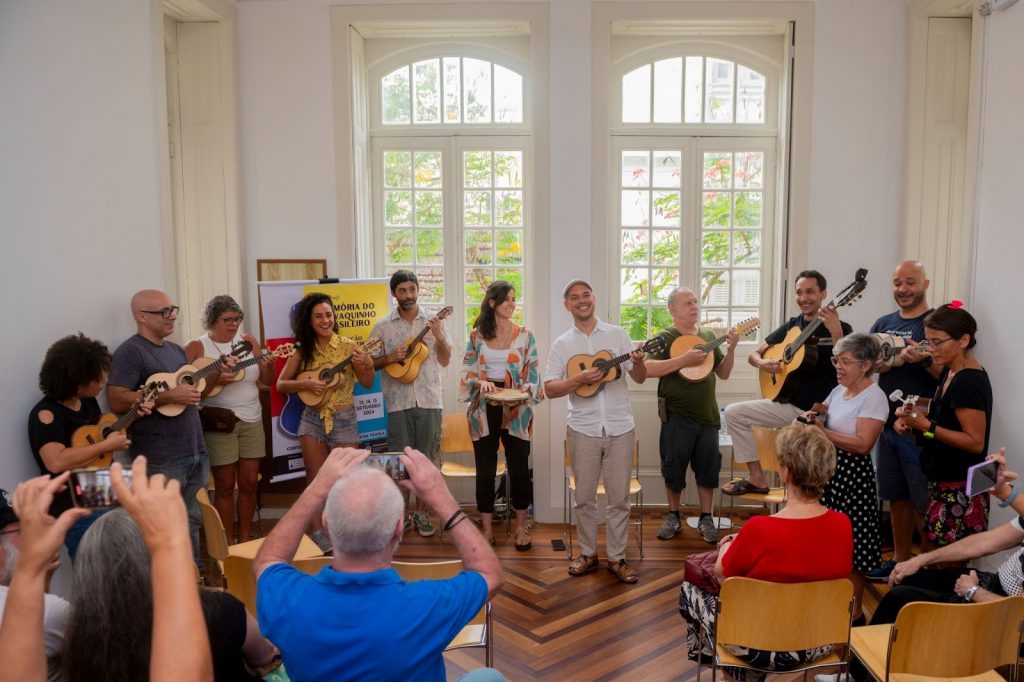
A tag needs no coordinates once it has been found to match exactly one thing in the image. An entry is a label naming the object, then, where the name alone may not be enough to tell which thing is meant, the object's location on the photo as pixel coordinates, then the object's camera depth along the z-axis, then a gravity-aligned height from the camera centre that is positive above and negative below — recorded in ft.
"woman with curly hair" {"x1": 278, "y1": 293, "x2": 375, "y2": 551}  16.08 -2.71
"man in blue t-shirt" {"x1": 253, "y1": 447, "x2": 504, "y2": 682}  5.84 -2.84
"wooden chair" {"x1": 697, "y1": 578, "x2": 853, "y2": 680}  8.68 -4.32
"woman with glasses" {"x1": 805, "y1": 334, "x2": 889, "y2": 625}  12.01 -3.12
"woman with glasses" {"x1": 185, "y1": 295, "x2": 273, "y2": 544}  15.53 -3.58
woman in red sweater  8.92 -3.46
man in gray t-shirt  13.28 -2.56
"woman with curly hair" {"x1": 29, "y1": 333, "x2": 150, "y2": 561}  11.37 -2.40
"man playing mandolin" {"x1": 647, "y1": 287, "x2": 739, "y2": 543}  16.99 -4.03
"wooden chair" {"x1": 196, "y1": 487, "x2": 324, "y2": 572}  11.10 -4.42
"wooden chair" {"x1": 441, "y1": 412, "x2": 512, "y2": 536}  18.78 -4.65
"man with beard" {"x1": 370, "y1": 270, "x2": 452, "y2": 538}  16.94 -3.08
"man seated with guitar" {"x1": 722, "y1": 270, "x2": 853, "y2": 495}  15.93 -2.81
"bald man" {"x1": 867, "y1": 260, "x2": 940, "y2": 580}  14.40 -3.76
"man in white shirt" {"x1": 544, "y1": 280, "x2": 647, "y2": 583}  15.28 -3.57
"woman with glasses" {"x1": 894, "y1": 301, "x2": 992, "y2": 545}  12.00 -2.94
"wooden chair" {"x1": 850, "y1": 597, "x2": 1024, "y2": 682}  7.90 -4.21
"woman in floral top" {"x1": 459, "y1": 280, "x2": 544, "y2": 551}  16.37 -2.75
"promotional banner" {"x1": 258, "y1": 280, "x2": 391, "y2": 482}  17.24 -1.82
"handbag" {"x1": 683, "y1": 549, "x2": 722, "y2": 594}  10.10 -4.44
